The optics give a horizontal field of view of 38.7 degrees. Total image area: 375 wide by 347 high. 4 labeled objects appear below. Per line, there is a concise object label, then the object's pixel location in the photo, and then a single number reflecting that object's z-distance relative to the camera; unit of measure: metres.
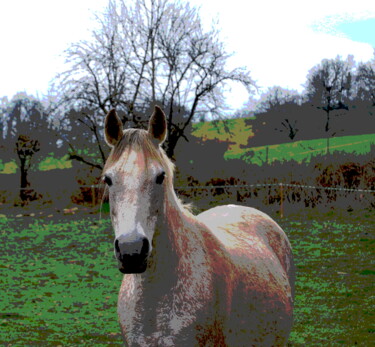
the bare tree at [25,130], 27.06
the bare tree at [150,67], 22.44
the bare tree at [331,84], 57.03
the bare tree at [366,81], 56.38
